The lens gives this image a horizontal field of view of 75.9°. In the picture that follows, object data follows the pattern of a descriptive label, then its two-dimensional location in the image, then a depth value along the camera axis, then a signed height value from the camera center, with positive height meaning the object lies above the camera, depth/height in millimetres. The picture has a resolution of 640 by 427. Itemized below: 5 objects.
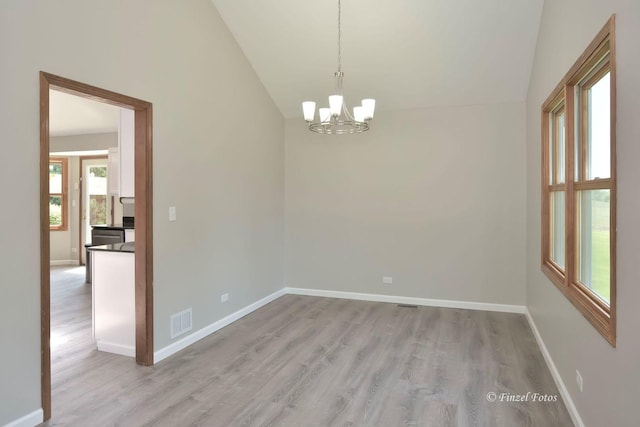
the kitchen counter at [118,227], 6470 -231
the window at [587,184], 2064 +181
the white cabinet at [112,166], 6109 +755
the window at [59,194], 8562 +400
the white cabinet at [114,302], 3645 -807
